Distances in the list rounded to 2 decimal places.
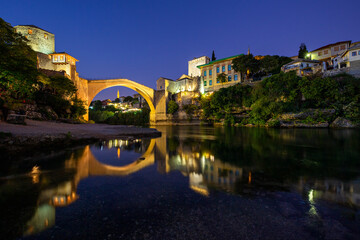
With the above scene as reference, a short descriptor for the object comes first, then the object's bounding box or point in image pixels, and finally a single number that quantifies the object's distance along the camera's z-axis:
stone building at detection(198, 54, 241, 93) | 43.03
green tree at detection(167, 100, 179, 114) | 47.62
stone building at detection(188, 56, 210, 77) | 60.44
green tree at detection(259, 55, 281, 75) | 35.84
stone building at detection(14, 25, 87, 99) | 30.09
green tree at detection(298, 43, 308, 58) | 43.49
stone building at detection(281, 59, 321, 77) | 31.50
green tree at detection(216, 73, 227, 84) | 43.01
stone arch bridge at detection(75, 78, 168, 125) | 31.69
